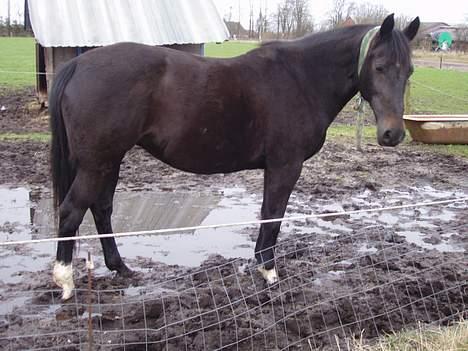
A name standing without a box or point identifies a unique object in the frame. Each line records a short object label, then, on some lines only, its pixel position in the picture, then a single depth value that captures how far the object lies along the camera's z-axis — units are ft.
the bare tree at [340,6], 149.48
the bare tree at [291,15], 172.45
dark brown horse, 12.24
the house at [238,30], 246.88
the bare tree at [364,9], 149.84
